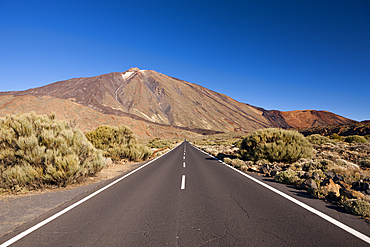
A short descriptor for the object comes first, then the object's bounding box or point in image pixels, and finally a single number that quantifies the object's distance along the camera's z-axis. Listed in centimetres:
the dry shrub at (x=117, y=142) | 1520
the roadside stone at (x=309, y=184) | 628
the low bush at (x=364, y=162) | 1016
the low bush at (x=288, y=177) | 738
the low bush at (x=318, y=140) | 2247
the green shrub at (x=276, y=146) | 1247
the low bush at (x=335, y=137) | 2923
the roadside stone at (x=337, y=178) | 658
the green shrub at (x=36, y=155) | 673
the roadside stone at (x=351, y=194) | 500
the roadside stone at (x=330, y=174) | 744
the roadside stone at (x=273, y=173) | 904
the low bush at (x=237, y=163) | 1187
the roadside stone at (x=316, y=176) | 729
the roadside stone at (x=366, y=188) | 537
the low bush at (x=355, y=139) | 2388
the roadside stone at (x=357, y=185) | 571
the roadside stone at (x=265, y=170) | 975
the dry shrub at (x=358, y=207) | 421
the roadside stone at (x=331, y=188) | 546
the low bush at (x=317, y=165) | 935
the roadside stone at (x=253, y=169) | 1054
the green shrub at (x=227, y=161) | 1389
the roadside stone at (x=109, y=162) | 1338
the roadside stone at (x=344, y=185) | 580
